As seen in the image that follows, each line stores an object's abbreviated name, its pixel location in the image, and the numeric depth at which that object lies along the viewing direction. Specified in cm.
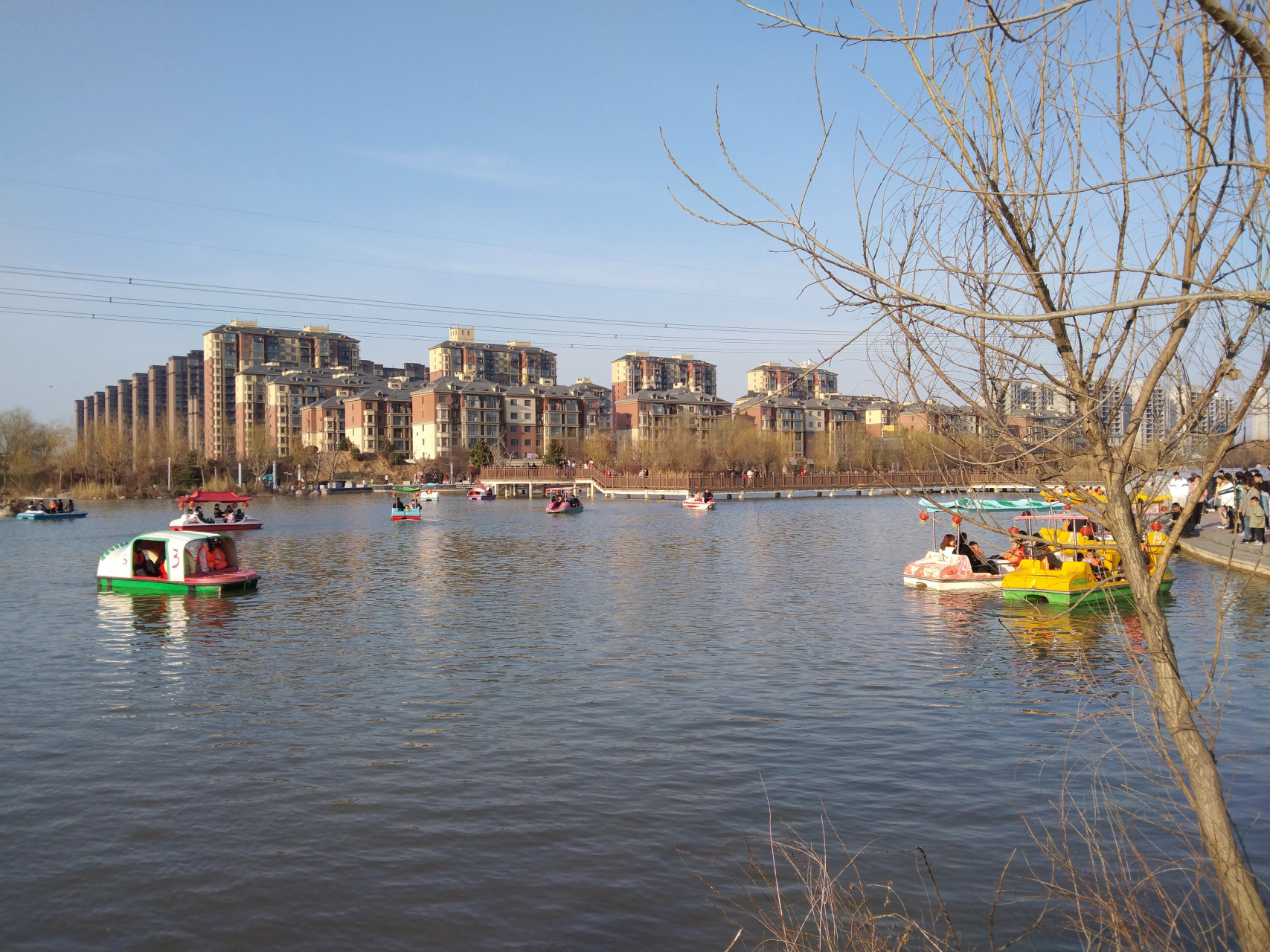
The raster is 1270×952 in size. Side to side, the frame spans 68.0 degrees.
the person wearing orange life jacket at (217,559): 2730
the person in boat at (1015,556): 2295
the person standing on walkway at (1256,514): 2320
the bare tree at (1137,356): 386
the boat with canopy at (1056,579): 1988
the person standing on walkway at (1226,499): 2975
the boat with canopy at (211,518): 4669
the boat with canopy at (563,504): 6781
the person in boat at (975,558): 2477
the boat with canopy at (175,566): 2609
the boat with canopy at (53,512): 6606
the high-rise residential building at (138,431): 11714
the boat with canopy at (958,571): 2433
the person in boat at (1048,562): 1898
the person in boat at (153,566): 2653
